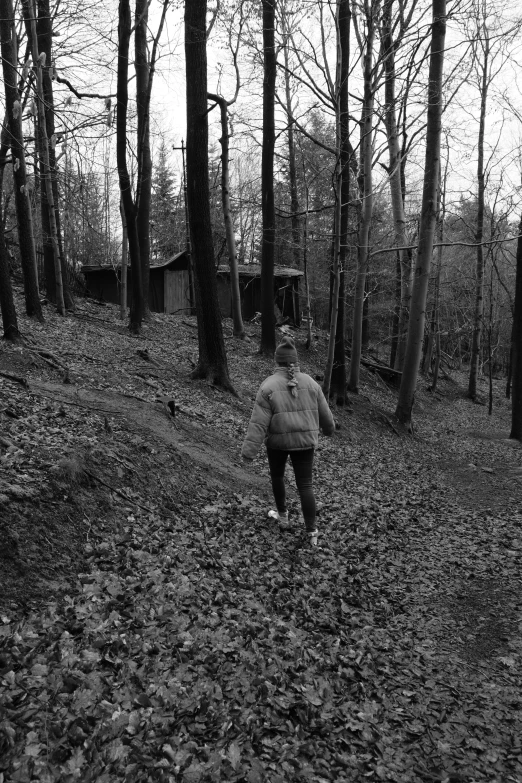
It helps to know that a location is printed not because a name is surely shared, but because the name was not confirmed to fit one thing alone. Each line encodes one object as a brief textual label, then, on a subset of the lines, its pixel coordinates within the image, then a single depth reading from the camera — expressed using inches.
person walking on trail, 225.5
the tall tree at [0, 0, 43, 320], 417.8
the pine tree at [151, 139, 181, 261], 1754.4
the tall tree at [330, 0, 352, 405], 519.2
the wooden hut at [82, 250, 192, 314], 1182.3
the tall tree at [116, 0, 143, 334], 595.2
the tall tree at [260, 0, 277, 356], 645.3
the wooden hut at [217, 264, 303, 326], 1074.7
